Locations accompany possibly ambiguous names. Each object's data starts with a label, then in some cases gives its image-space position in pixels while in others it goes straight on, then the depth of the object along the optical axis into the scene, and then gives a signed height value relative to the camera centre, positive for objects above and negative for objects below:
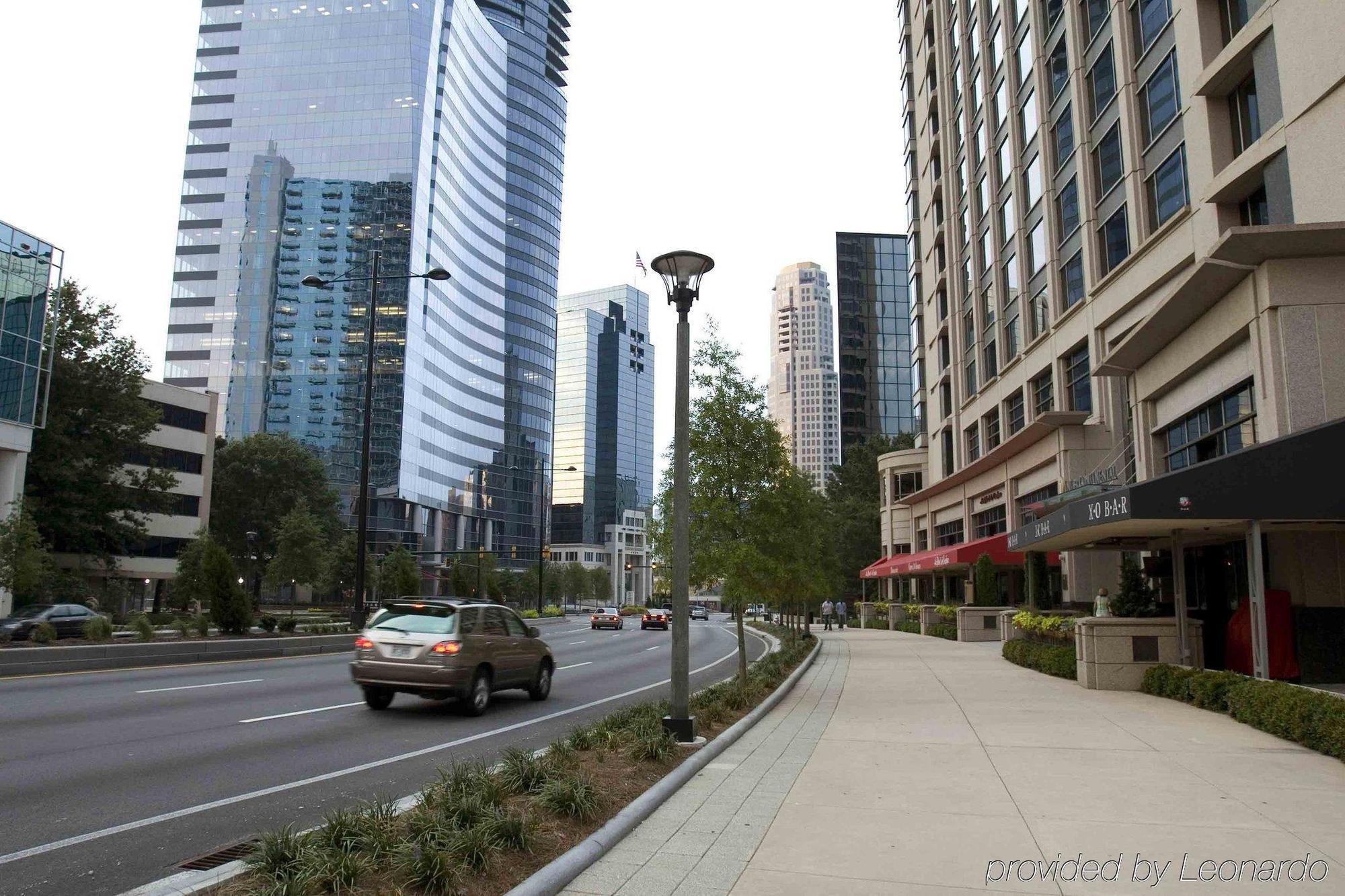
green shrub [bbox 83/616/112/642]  21.30 -1.57
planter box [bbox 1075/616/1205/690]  15.48 -1.29
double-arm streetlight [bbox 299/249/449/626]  26.28 +2.91
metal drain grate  5.30 -1.81
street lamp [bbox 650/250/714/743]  9.40 +1.14
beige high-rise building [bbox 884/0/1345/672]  14.30 +8.79
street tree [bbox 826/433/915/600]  70.50 +5.64
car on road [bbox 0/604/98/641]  25.41 -1.63
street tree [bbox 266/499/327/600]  48.31 +0.76
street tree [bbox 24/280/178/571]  44.94 +6.83
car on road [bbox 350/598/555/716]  11.88 -1.19
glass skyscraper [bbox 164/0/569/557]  97.50 +38.45
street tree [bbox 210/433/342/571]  74.19 +6.42
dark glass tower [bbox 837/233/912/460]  107.00 +28.97
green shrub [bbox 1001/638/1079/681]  17.64 -1.83
